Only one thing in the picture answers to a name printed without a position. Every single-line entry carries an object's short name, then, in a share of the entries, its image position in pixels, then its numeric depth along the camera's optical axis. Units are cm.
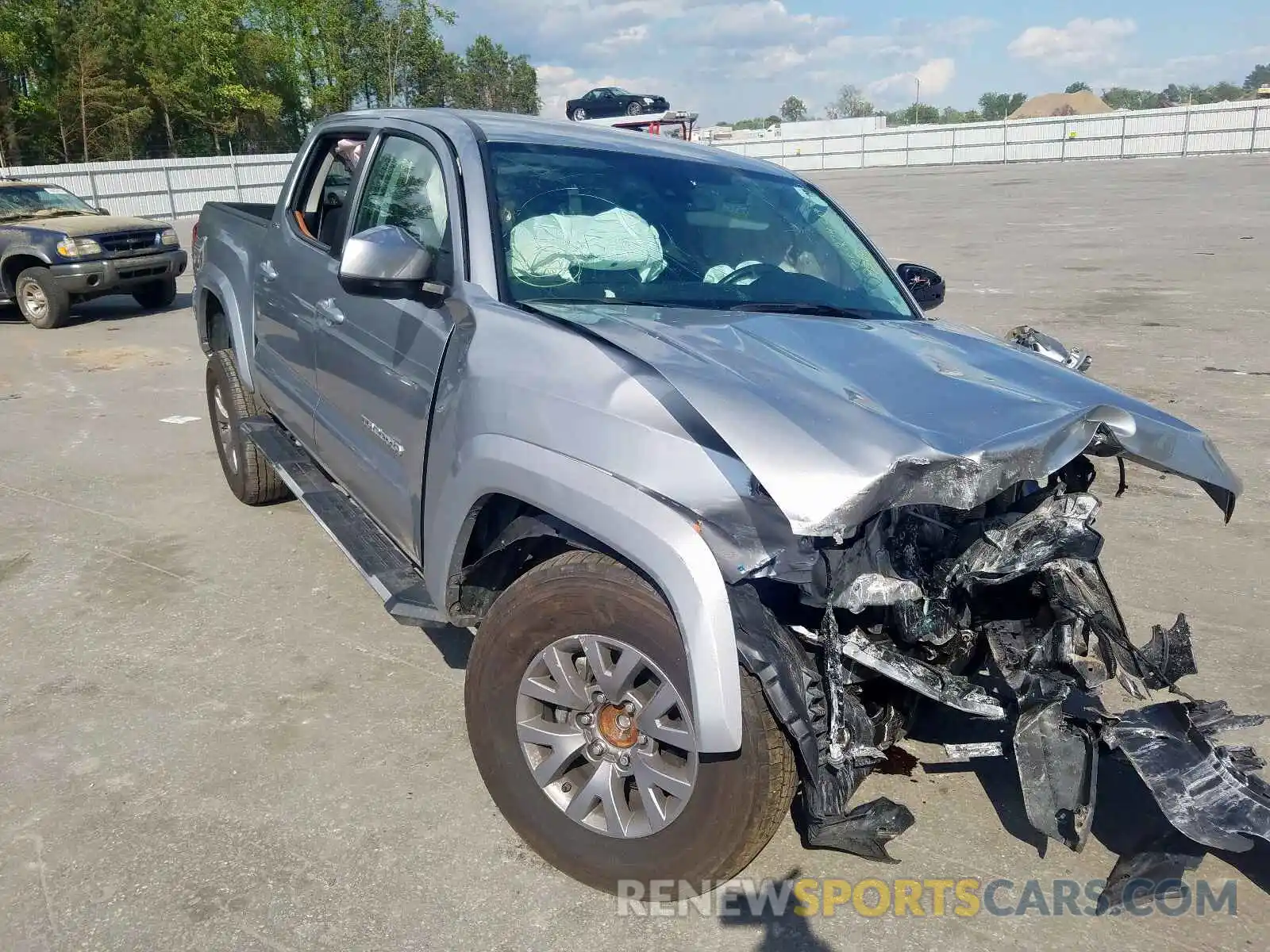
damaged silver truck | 230
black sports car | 3431
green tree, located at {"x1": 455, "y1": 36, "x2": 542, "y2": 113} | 7369
